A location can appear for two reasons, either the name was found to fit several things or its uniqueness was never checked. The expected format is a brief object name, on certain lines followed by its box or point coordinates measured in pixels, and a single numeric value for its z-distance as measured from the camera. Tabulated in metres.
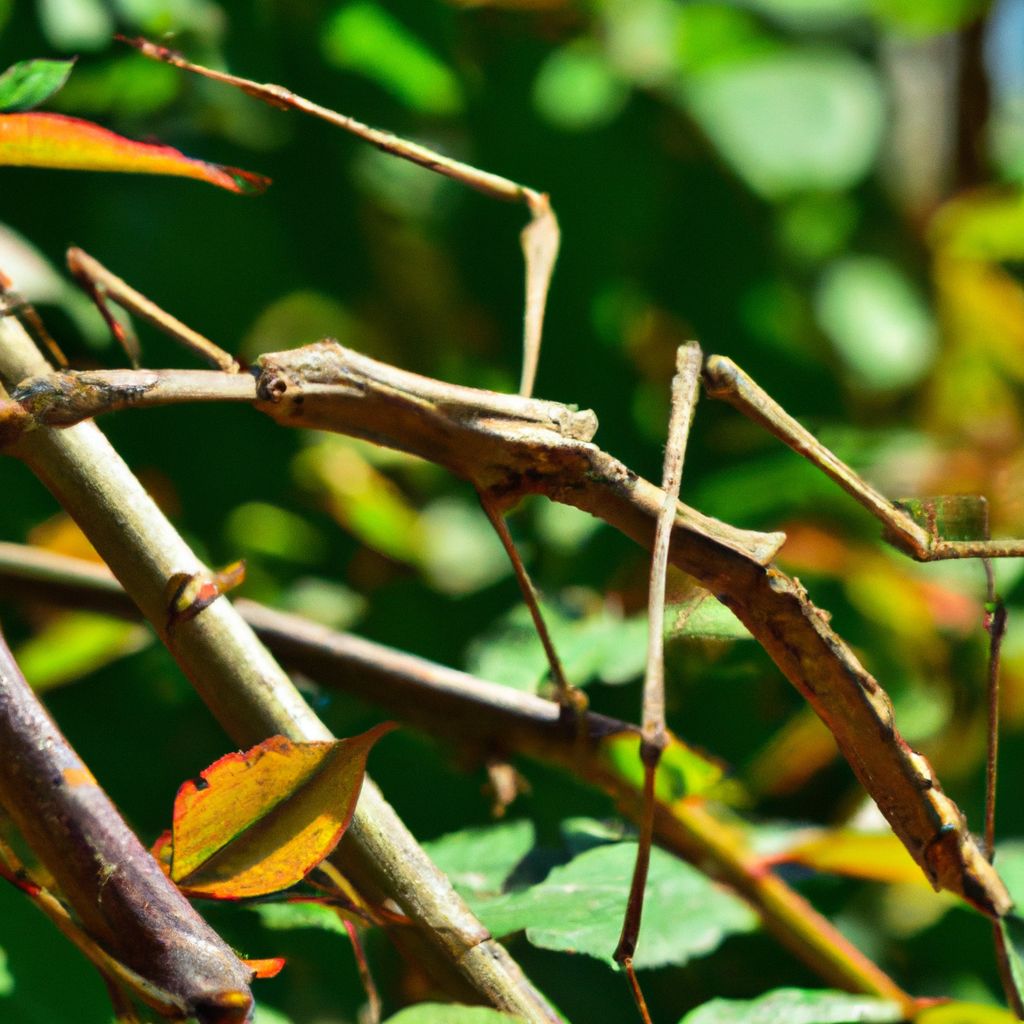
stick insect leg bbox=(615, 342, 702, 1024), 0.41
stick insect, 0.42
